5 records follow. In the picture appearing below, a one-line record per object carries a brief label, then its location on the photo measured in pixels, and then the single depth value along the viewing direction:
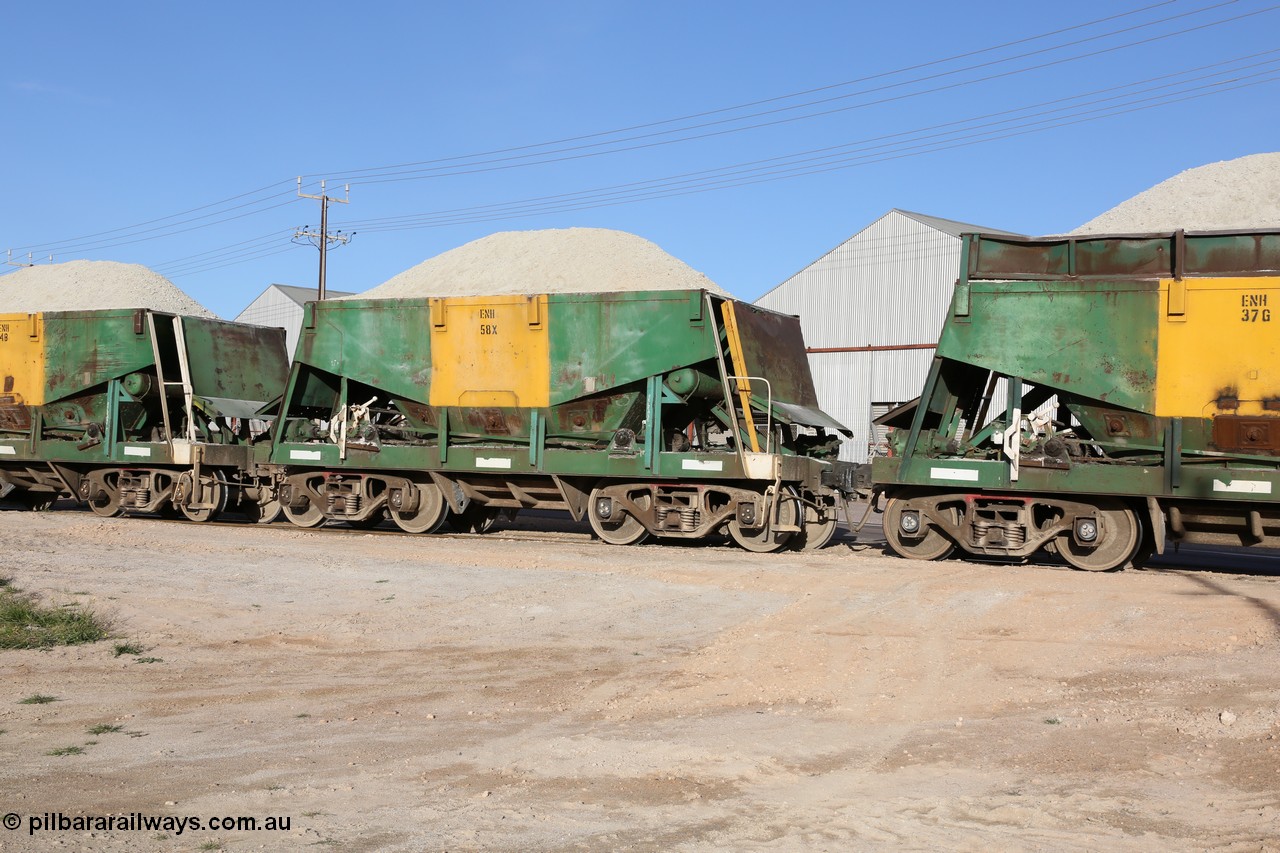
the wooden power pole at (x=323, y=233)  42.82
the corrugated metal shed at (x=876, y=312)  33.91
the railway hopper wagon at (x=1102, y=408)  12.39
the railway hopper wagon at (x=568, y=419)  14.83
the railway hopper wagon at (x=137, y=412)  18.38
